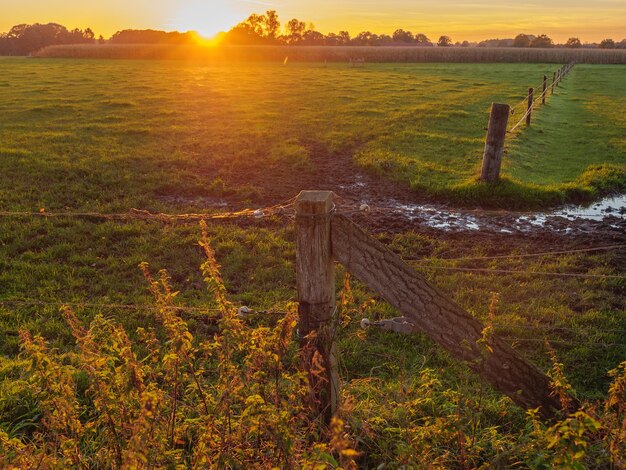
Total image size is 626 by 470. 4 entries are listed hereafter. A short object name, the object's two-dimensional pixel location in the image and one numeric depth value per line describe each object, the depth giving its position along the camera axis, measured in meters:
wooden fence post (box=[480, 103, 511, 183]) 10.87
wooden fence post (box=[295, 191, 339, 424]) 3.10
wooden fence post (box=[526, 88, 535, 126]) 20.00
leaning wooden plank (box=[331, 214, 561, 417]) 3.21
